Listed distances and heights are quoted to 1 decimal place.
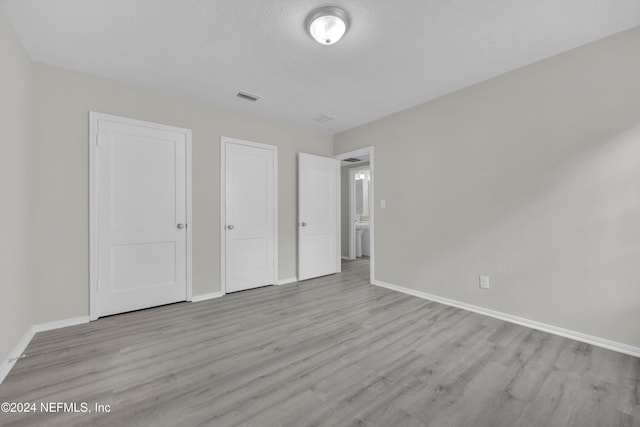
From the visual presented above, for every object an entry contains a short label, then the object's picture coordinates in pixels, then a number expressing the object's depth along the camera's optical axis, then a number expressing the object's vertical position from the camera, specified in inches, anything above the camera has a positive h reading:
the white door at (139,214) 110.0 +0.8
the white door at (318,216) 169.9 -0.8
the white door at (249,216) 143.9 -0.3
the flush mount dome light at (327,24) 74.3 +55.2
